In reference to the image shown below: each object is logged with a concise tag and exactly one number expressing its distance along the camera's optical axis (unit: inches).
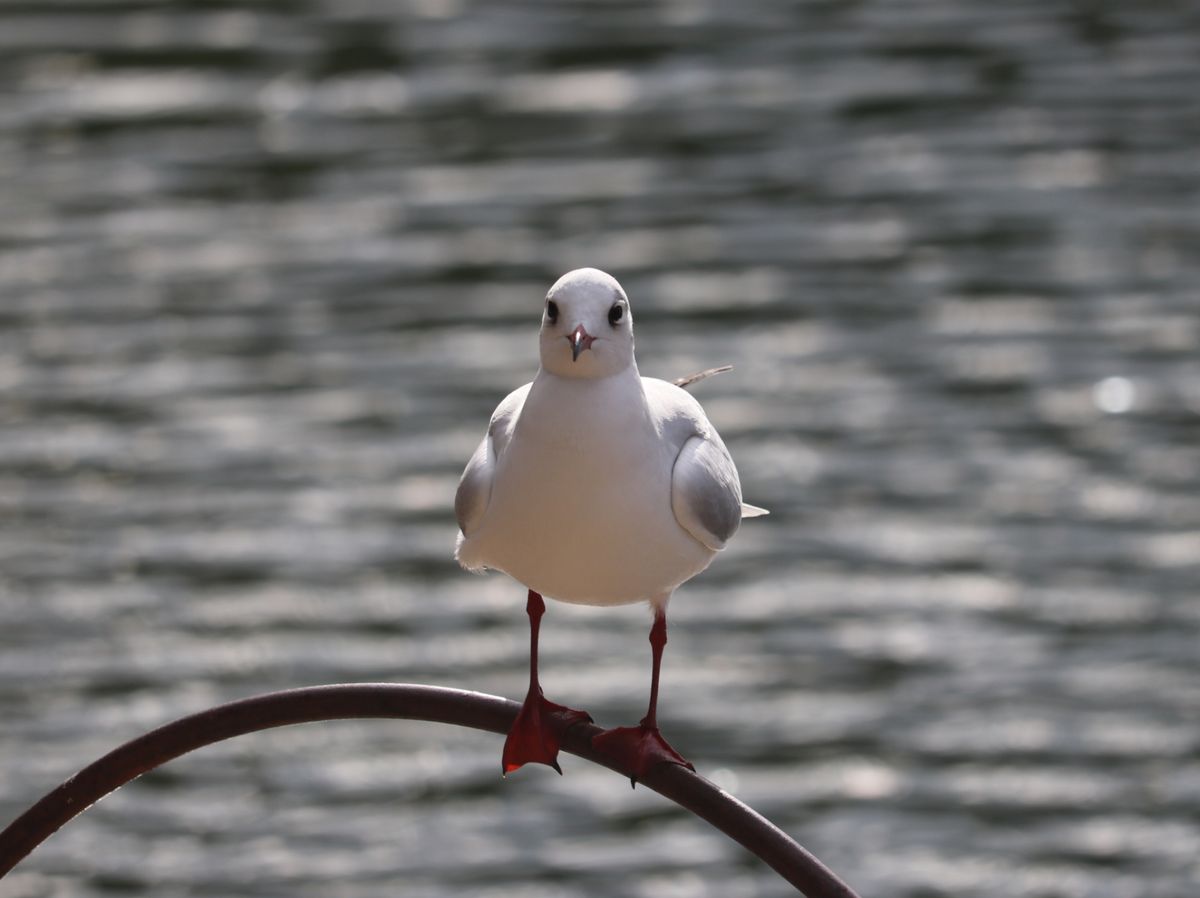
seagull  282.4
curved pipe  287.7
